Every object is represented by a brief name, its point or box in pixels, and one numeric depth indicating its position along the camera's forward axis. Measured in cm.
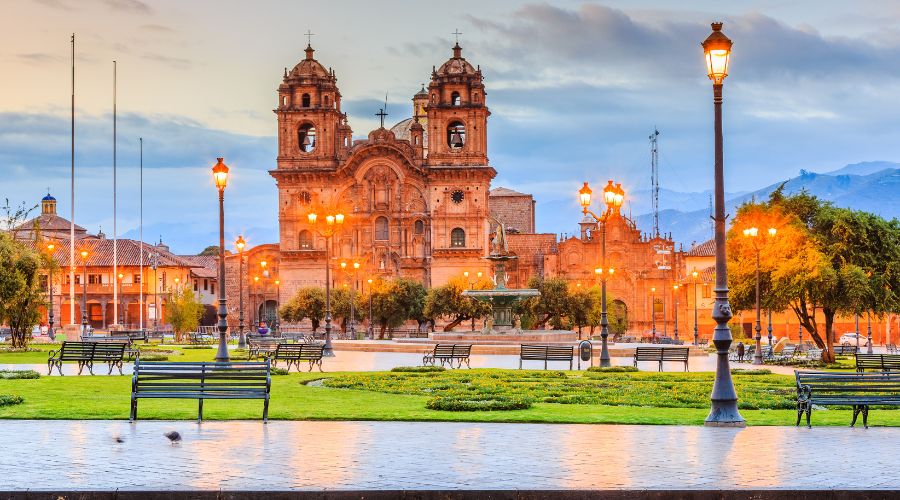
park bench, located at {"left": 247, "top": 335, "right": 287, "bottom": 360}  3566
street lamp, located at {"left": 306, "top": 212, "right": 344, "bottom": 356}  4031
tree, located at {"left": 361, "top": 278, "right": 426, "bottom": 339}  7612
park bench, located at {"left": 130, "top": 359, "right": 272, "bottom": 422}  1570
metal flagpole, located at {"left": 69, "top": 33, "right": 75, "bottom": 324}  5202
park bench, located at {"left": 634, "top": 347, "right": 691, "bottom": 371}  3184
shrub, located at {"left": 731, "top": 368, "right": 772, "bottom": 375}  2958
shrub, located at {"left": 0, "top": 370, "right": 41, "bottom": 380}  2495
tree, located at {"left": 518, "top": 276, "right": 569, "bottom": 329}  7406
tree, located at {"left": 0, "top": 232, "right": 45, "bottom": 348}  4103
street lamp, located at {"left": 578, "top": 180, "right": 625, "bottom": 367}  3161
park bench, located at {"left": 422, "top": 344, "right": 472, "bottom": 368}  3288
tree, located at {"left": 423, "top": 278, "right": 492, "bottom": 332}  7500
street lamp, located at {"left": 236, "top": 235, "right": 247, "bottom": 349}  4897
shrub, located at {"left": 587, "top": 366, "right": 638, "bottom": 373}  2998
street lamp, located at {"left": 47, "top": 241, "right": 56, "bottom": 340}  4916
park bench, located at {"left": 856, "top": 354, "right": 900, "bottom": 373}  2948
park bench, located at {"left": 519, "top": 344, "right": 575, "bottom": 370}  3147
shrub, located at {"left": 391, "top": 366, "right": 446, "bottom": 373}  2978
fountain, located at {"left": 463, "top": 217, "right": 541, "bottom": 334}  4891
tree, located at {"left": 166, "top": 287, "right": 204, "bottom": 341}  6412
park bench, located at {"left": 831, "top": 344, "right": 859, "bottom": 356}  4527
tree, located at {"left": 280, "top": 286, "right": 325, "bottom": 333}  7844
